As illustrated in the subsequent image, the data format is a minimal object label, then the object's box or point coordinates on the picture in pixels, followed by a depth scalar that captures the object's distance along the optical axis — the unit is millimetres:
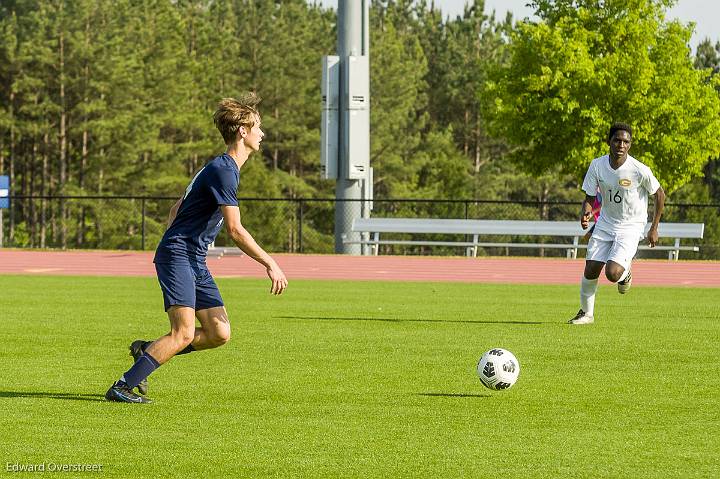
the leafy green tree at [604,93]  50656
